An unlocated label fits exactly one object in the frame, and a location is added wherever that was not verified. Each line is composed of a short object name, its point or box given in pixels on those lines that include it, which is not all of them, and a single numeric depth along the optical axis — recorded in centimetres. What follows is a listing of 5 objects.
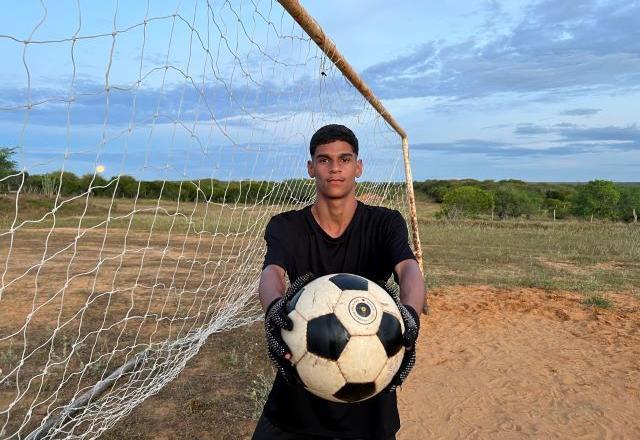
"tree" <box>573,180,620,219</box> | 2981
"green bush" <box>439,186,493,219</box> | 2929
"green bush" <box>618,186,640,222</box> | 3037
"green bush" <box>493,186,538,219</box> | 3228
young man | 197
